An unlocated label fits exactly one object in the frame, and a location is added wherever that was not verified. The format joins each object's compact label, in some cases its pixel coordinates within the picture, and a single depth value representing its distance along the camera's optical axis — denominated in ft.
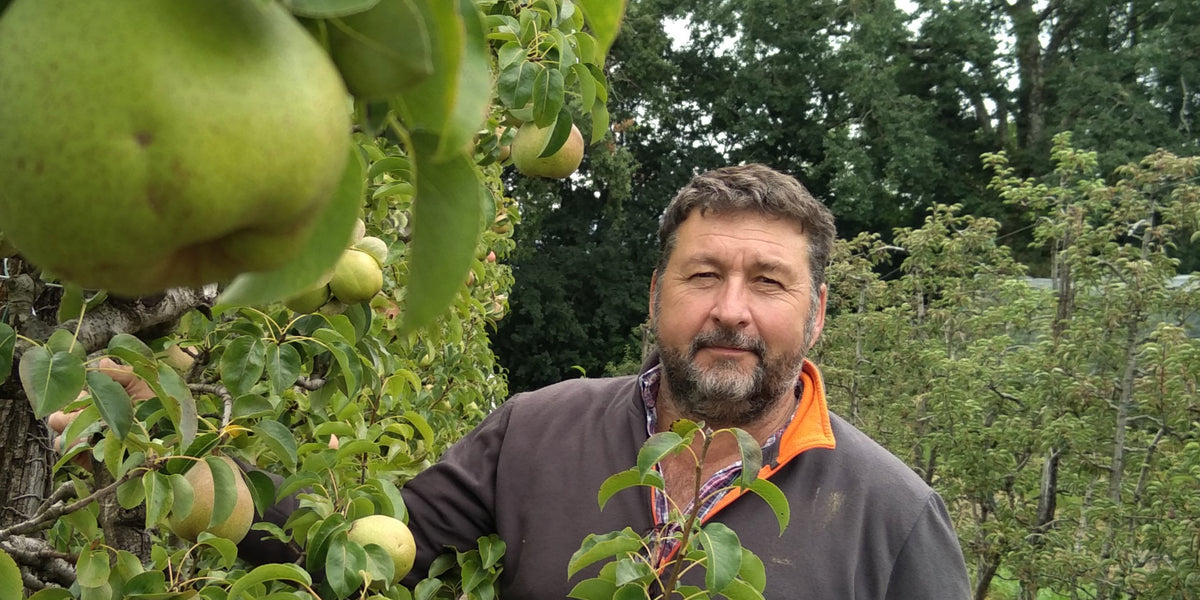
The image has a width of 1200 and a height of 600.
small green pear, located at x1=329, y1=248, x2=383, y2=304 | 4.56
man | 6.45
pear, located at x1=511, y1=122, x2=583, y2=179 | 5.67
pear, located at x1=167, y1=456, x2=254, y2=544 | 3.93
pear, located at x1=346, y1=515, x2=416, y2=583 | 4.83
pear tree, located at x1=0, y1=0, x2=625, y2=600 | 1.00
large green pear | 0.98
